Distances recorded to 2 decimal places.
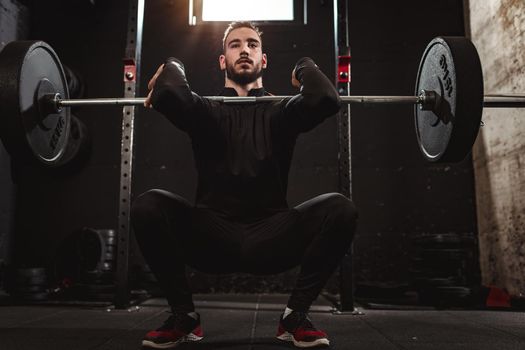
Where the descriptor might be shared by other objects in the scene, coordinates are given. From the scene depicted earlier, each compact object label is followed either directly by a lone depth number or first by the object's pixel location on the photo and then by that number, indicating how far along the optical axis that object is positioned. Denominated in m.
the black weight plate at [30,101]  1.81
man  1.64
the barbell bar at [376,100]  1.99
